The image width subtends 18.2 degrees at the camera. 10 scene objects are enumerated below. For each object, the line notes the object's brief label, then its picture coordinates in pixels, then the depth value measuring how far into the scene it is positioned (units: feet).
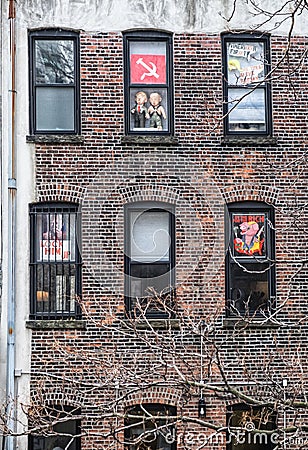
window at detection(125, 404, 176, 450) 55.67
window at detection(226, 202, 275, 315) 57.36
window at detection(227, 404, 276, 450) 56.29
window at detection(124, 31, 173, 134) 57.62
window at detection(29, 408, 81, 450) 55.67
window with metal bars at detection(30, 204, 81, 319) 56.39
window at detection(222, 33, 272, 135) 58.34
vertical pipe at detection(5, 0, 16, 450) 55.16
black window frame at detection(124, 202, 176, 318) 56.65
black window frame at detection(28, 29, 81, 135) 56.95
